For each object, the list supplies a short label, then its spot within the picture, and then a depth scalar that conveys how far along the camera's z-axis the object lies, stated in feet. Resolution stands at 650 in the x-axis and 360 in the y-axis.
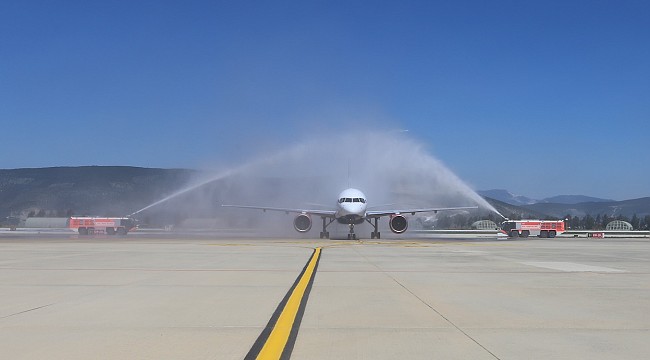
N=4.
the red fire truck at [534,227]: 237.25
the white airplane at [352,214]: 162.09
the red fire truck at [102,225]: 230.48
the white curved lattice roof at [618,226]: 426.88
